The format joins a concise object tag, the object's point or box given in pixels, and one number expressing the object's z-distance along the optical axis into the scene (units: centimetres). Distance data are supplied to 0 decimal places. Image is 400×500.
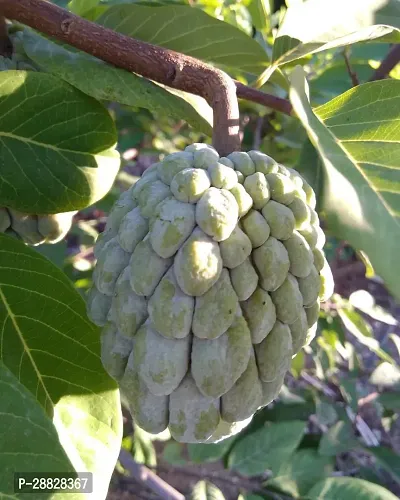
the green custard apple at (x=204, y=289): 12
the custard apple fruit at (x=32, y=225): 19
